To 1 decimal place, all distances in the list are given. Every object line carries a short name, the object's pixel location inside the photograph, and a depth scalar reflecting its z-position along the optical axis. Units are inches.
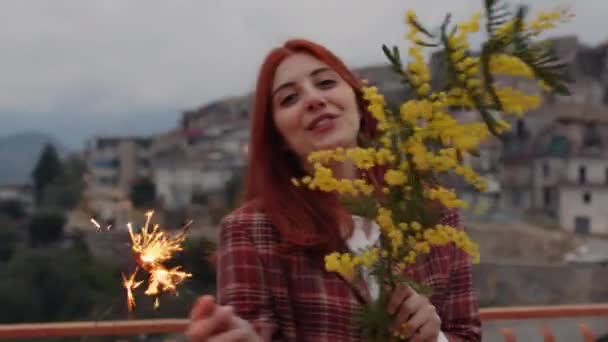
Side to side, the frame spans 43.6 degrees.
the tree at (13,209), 1368.1
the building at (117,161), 1553.9
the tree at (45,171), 1469.5
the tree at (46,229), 1251.2
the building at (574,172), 1231.5
